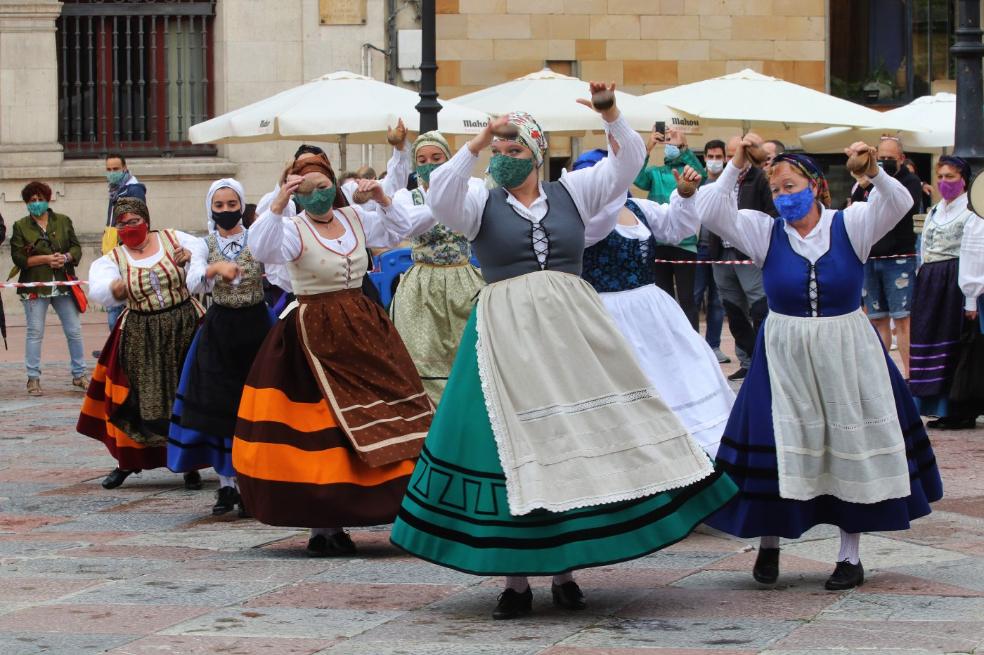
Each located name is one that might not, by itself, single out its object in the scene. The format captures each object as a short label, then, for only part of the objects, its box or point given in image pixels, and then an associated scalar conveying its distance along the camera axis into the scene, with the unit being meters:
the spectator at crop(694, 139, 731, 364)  15.27
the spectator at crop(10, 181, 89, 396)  15.02
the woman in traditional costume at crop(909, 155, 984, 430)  11.56
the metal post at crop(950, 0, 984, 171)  12.27
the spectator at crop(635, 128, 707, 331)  13.80
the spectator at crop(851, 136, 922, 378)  13.76
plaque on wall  21.66
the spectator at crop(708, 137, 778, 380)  14.04
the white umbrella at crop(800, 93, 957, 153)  18.47
